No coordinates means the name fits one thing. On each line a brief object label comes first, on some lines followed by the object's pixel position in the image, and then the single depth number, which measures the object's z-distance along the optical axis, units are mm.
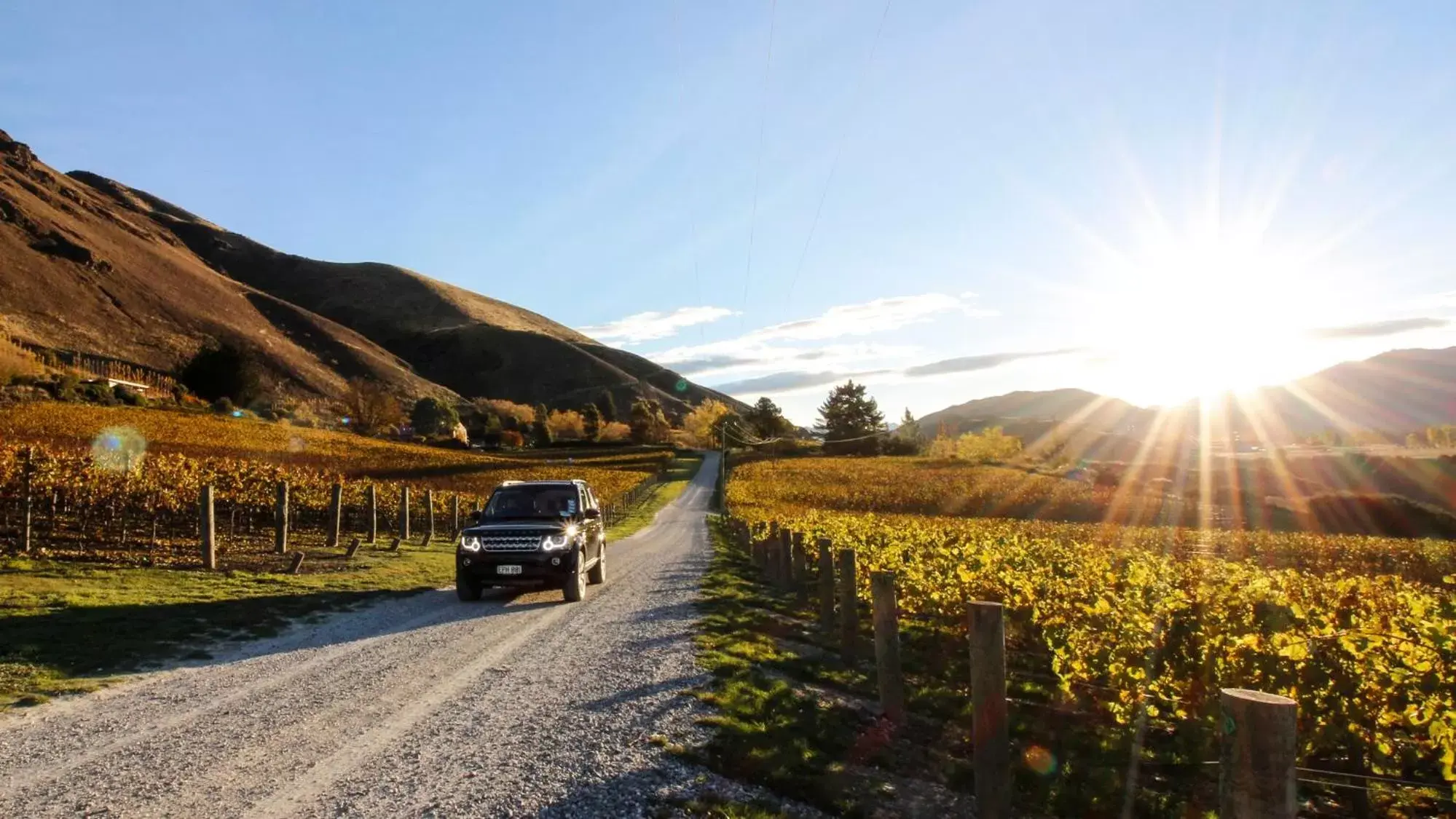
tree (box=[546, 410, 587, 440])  152250
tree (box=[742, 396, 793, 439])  133125
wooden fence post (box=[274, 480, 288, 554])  19141
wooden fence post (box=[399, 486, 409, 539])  27053
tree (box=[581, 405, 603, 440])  149925
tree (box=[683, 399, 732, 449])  140000
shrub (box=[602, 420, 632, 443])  152625
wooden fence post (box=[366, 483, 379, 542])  25000
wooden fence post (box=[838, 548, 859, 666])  9883
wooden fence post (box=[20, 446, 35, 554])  16844
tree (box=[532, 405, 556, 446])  132000
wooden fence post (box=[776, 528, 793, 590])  17484
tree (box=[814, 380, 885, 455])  124375
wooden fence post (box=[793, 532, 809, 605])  16609
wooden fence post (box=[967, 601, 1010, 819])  5363
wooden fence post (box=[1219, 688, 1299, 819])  3264
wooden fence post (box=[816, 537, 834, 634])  11781
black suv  13773
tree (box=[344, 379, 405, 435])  113875
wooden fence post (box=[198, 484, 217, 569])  16609
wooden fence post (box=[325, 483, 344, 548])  21469
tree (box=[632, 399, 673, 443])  146250
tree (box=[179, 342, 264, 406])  94938
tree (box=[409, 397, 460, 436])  125062
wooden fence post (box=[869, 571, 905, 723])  7758
